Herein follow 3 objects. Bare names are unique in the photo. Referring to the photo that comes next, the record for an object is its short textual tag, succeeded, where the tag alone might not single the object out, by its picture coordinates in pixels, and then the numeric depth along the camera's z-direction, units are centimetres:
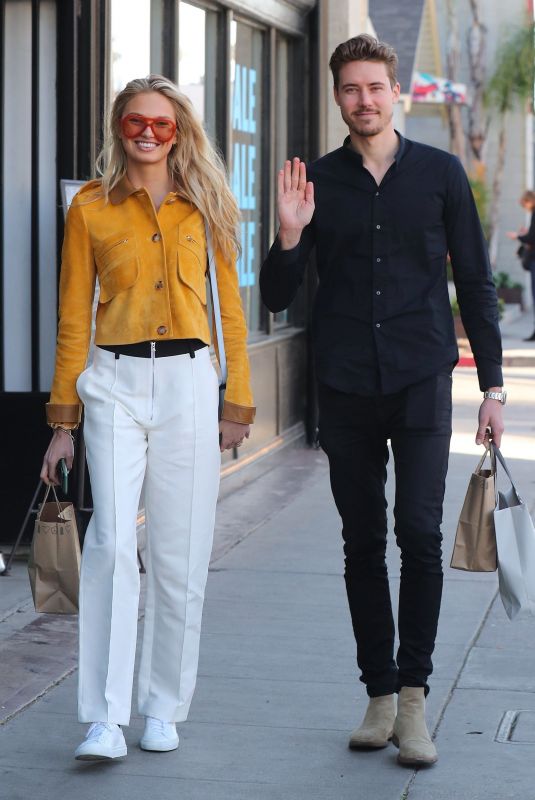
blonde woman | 703
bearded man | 707
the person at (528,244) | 3550
